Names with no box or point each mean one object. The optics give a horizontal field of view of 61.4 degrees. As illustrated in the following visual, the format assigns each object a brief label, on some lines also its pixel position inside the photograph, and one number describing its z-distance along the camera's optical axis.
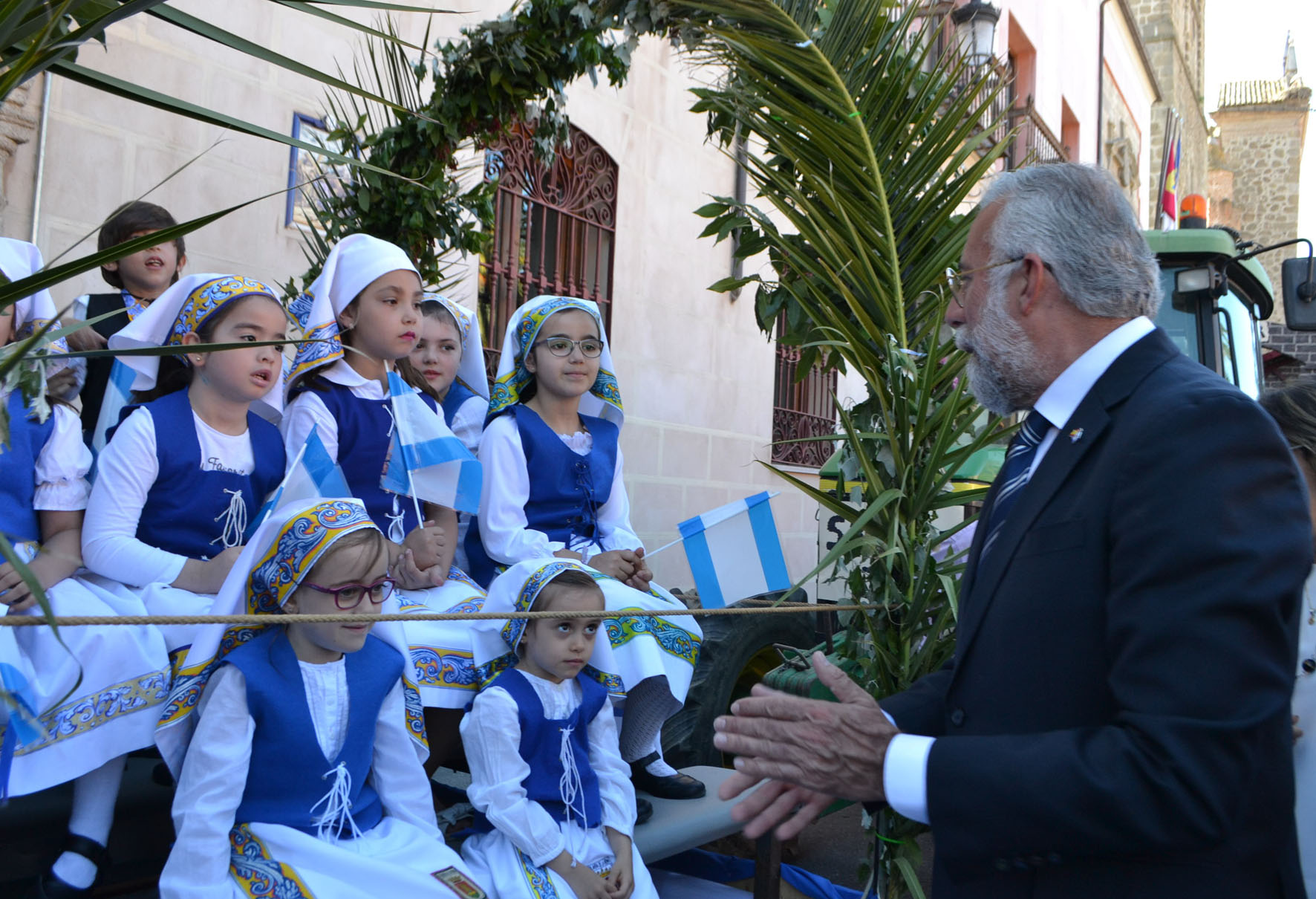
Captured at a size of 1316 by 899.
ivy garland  4.34
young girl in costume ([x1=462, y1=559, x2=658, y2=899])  2.85
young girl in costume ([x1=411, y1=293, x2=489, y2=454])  4.21
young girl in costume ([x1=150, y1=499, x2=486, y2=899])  2.44
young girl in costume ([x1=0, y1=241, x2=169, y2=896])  2.39
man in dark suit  1.40
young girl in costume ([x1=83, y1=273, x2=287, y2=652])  2.82
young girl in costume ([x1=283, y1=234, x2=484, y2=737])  3.35
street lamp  7.99
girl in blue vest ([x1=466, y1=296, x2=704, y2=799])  3.51
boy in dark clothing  3.63
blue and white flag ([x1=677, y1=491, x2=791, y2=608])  3.51
